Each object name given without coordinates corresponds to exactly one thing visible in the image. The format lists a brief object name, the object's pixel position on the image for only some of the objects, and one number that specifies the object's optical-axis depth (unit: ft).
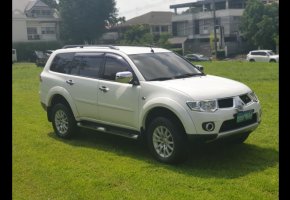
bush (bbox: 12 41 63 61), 182.60
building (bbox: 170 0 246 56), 192.34
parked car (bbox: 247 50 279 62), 123.24
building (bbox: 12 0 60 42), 209.50
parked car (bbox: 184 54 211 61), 148.46
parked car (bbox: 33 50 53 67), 121.20
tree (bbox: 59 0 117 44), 199.56
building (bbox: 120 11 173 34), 232.51
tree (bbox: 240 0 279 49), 161.99
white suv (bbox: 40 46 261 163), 19.25
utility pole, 173.11
